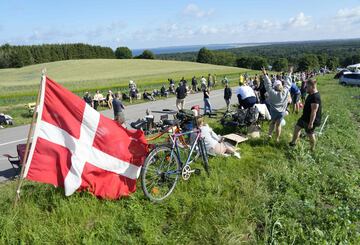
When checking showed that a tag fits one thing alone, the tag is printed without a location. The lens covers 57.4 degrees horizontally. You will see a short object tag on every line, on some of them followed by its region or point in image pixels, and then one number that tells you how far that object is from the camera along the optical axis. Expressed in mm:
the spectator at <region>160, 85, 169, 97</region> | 27075
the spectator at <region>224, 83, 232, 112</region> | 16422
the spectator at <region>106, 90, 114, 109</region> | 21062
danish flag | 4531
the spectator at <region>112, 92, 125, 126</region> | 12534
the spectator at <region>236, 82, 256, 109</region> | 10430
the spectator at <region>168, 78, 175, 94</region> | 28562
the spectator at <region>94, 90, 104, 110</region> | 20856
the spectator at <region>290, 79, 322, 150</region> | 7402
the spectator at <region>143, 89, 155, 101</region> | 24627
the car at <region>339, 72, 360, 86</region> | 32872
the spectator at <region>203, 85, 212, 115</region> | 16611
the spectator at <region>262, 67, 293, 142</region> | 8367
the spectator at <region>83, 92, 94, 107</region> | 20688
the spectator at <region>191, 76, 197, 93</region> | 30062
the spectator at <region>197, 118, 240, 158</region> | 6916
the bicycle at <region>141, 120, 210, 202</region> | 4871
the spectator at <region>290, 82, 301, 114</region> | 13844
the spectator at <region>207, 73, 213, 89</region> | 32491
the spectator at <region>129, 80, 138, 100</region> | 24375
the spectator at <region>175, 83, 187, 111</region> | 16688
